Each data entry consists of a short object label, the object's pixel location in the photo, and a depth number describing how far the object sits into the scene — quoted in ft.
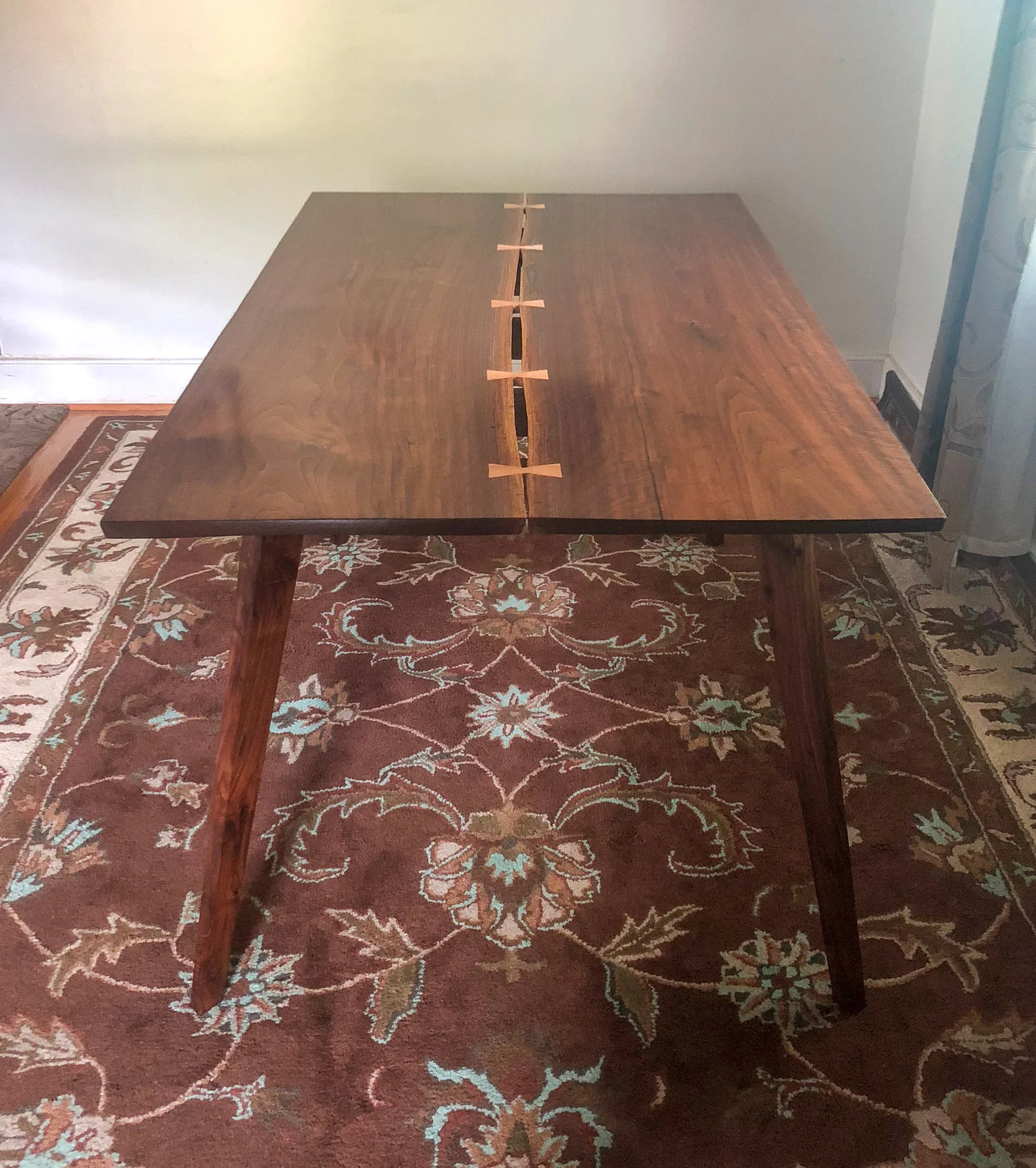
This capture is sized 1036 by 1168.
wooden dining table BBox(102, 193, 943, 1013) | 3.02
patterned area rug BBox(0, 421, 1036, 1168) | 3.34
